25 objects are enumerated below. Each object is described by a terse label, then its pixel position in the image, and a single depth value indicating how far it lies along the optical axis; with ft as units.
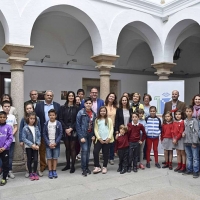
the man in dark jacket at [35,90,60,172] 15.93
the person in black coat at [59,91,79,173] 15.98
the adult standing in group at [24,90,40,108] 16.65
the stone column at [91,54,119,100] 20.90
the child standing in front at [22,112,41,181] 14.61
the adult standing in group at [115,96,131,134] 17.12
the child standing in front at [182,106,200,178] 15.02
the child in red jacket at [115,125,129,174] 16.11
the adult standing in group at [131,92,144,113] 18.17
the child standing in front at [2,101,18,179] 15.08
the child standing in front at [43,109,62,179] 14.97
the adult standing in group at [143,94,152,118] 19.13
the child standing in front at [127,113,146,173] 16.35
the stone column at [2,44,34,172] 16.92
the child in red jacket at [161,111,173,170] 17.11
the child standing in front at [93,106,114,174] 15.84
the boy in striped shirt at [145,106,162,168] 17.42
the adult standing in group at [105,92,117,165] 17.49
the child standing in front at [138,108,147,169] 17.40
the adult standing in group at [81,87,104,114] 17.22
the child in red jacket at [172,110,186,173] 16.06
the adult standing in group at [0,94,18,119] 15.87
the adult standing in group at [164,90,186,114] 18.75
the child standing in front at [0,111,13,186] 13.83
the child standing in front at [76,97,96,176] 15.53
